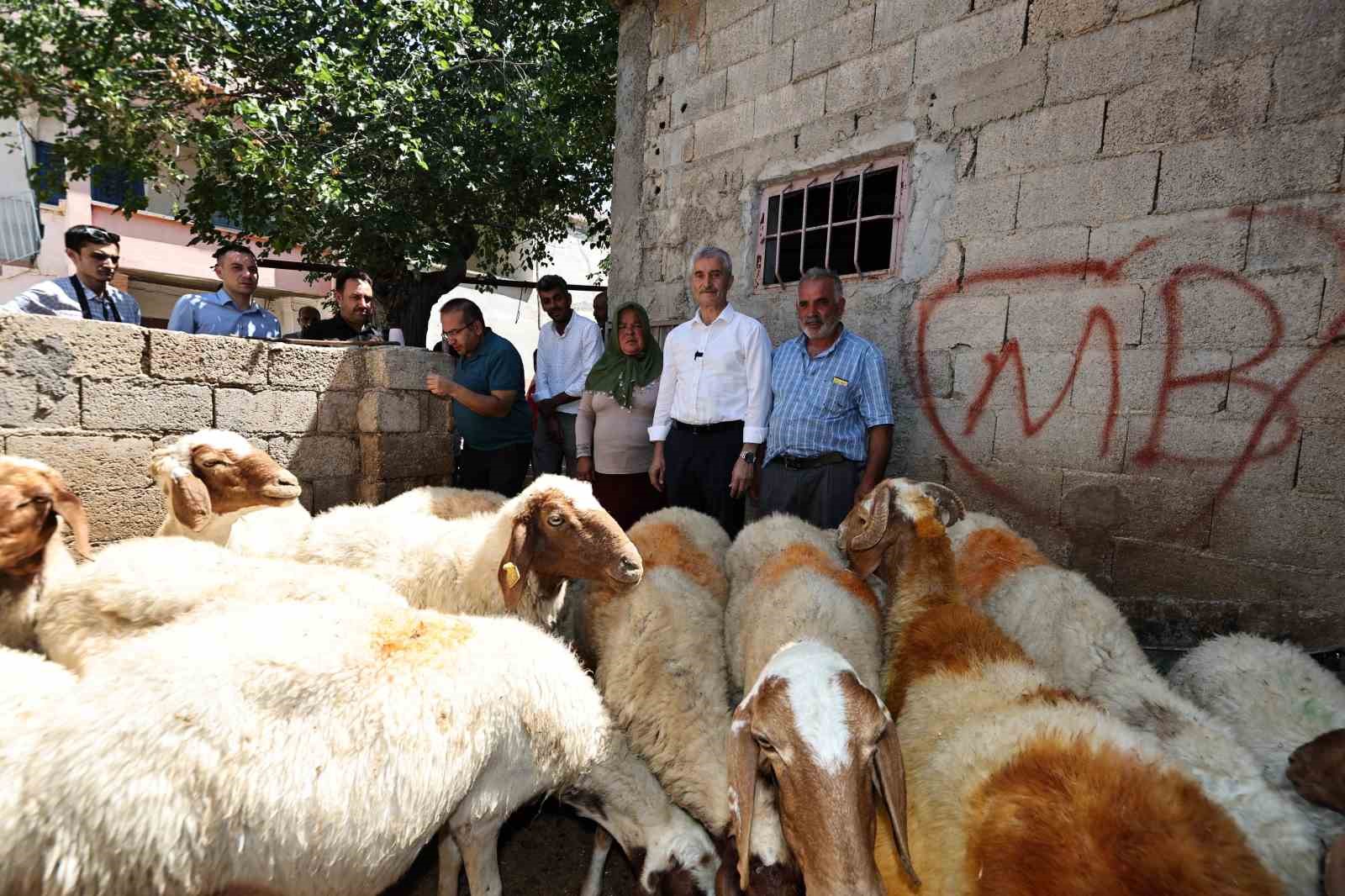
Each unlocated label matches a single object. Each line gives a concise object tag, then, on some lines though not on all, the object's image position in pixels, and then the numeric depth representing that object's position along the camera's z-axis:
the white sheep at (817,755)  1.67
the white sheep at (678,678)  2.24
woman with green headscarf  4.48
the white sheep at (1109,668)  1.68
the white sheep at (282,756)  1.45
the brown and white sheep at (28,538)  2.46
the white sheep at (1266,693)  2.09
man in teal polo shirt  4.61
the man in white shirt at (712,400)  4.01
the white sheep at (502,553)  2.89
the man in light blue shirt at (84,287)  4.21
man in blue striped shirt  3.80
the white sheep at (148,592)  2.28
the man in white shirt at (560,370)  5.60
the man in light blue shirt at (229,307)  4.76
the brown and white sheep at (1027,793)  1.42
